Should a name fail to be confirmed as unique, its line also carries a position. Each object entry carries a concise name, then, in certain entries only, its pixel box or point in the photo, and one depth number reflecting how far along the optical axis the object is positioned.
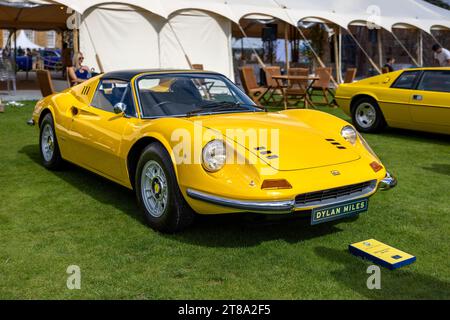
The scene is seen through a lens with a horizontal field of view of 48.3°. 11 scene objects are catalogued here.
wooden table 12.53
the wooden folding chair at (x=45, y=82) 10.48
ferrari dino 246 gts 3.61
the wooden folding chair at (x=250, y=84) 13.41
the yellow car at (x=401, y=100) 8.21
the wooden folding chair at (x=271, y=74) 14.27
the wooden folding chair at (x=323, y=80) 14.02
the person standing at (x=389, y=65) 16.27
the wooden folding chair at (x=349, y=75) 14.25
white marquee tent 13.88
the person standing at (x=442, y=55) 14.25
